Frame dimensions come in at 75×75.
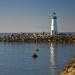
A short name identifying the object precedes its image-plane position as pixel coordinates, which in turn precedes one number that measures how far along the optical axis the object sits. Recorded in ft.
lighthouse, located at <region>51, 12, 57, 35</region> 330.75
